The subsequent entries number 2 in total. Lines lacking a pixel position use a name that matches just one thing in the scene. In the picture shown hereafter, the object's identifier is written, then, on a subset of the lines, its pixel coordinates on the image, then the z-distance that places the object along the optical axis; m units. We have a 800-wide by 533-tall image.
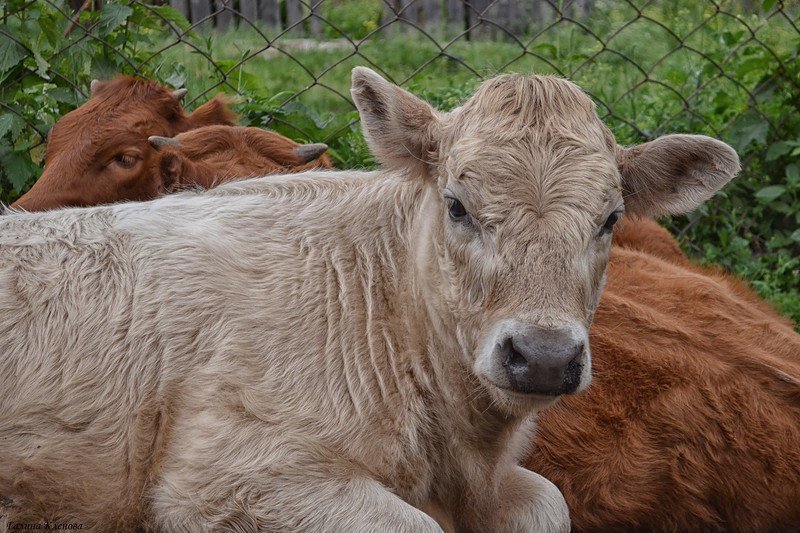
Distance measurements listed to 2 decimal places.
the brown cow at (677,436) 4.91
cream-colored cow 3.98
